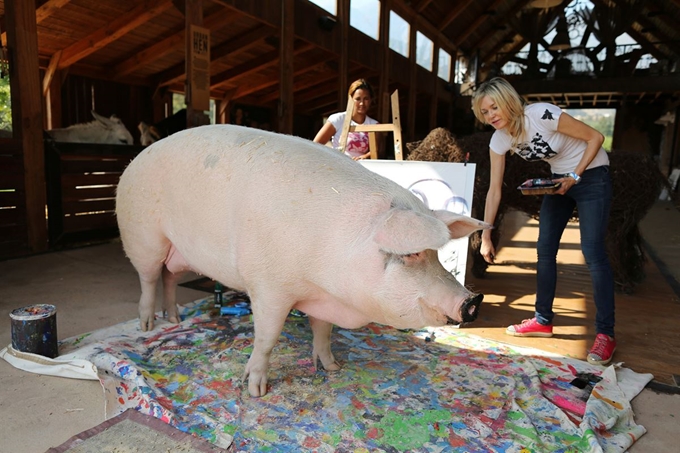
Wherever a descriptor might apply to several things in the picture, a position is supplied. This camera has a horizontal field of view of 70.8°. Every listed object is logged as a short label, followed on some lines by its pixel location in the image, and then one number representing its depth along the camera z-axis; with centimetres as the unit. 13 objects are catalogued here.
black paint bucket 236
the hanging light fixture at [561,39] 1409
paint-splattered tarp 188
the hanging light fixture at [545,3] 1229
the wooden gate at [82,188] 504
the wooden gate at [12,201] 443
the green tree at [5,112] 471
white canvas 326
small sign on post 523
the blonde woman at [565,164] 257
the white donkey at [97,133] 558
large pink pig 169
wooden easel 342
